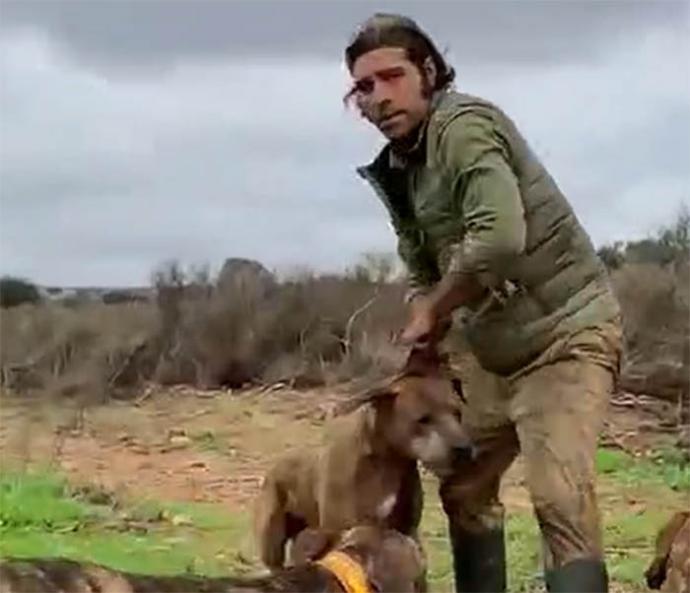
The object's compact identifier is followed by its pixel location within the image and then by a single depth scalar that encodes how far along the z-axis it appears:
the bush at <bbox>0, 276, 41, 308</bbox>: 30.88
